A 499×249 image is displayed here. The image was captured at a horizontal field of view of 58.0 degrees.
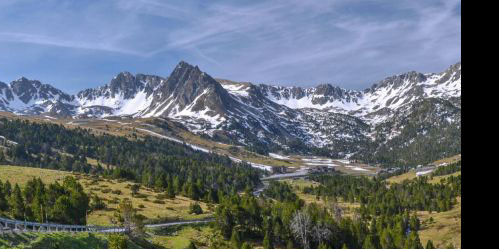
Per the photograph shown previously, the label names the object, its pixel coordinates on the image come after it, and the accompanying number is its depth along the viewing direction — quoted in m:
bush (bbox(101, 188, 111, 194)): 113.88
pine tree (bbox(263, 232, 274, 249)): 89.56
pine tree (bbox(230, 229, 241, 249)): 86.50
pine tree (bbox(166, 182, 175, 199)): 124.48
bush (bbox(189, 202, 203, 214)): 106.75
